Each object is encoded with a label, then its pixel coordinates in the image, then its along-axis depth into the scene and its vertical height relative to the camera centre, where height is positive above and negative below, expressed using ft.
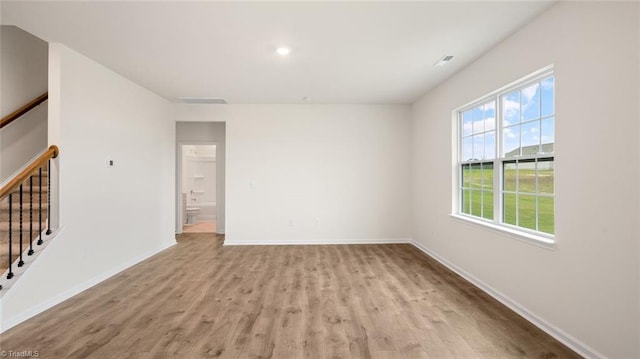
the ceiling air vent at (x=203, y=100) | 16.01 +4.77
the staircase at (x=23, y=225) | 8.79 -1.57
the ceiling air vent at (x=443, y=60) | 10.39 +4.62
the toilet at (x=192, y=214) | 25.09 -3.01
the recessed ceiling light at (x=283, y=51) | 9.67 +4.59
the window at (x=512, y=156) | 8.00 +0.86
